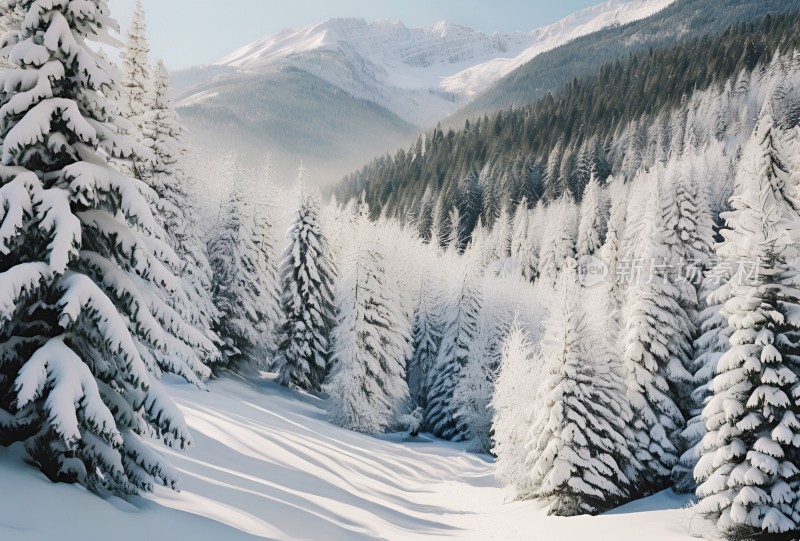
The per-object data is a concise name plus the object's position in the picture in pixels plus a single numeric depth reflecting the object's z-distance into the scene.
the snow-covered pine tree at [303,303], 38.72
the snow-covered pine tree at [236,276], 34.62
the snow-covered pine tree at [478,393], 37.38
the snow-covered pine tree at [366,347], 33.88
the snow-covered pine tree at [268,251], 37.19
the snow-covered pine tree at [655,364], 22.05
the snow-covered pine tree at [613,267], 28.60
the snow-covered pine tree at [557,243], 74.44
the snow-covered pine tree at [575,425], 19.50
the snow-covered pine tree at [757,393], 14.34
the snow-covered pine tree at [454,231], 97.19
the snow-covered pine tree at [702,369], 20.05
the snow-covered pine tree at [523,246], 83.69
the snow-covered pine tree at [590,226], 72.88
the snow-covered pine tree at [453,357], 41.81
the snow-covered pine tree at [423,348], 46.31
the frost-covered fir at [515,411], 22.56
